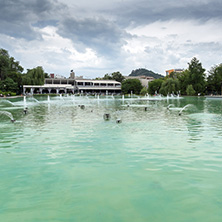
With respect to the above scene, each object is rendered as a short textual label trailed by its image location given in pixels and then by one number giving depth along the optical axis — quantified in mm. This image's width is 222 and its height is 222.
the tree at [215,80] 71750
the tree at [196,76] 68000
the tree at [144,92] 76438
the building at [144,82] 108000
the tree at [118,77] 105125
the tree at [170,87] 66288
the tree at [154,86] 77325
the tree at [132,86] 84938
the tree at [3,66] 63669
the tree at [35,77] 74938
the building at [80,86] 85112
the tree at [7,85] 62150
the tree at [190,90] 65062
